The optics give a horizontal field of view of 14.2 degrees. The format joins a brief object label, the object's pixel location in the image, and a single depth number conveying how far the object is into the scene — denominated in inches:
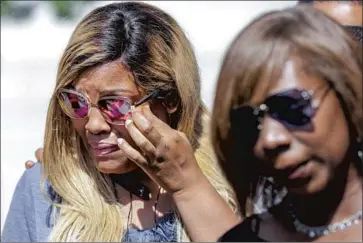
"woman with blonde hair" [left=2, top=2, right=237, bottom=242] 83.8
